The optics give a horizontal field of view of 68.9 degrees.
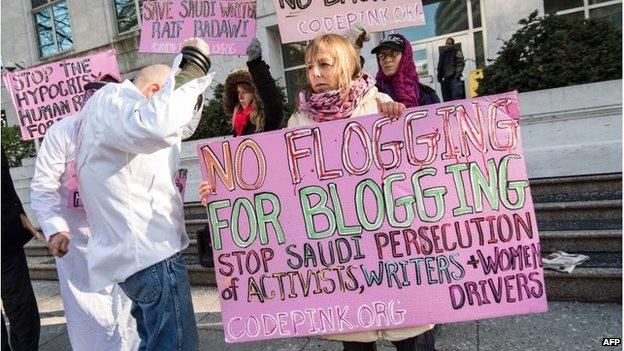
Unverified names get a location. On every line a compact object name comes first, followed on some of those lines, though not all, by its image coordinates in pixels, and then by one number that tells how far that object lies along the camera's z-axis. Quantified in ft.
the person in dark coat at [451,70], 28.04
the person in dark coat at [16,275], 8.82
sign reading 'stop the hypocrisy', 15.29
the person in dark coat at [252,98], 7.55
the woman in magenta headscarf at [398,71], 8.92
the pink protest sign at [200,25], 14.10
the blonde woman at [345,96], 6.11
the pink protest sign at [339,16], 11.16
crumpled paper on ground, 10.93
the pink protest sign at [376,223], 6.21
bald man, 5.62
